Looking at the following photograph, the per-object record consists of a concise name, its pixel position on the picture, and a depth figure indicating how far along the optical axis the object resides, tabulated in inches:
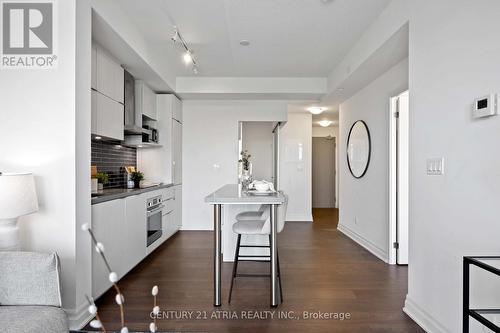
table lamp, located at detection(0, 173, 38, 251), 74.2
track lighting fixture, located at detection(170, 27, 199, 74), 138.5
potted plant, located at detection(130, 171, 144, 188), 180.2
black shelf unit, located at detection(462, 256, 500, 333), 54.4
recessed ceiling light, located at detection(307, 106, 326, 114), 248.8
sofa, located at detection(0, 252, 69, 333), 60.9
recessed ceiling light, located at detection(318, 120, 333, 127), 321.0
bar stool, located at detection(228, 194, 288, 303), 106.5
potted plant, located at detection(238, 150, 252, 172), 160.0
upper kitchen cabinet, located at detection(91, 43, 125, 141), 121.0
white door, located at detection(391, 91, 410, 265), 151.1
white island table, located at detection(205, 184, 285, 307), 100.9
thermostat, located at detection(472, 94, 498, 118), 65.9
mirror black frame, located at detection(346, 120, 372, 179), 179.2
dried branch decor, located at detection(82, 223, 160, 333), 29.1
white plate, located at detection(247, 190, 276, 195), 114.1
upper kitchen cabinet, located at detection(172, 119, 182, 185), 211.0
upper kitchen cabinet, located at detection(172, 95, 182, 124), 210.5
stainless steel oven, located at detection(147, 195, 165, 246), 160.6
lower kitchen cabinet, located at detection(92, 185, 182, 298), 105.9
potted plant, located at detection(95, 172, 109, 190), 138.4
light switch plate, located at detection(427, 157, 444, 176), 84.7
